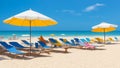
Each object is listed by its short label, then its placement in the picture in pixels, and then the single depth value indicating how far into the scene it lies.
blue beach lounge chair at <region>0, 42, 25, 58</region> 8.84
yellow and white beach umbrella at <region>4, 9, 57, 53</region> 9.50
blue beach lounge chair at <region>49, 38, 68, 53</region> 13.27
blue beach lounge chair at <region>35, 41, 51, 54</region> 10.74
